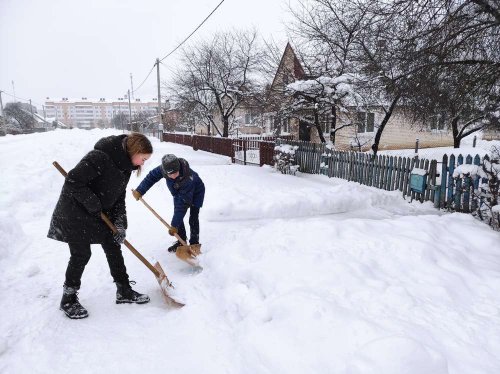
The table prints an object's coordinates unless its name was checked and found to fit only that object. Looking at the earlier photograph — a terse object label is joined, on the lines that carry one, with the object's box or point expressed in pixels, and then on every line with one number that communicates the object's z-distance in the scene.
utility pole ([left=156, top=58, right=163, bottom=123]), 23.48
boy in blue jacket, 3.79
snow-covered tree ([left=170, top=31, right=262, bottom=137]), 18.92
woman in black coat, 2.64
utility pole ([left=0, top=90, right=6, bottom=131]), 35.10
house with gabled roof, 11.84
